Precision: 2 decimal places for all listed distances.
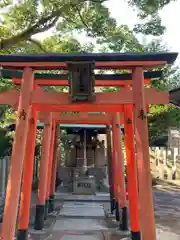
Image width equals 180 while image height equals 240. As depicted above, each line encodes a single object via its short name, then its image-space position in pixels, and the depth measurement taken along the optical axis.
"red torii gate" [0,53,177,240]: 2.87
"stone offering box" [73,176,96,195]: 8.22
